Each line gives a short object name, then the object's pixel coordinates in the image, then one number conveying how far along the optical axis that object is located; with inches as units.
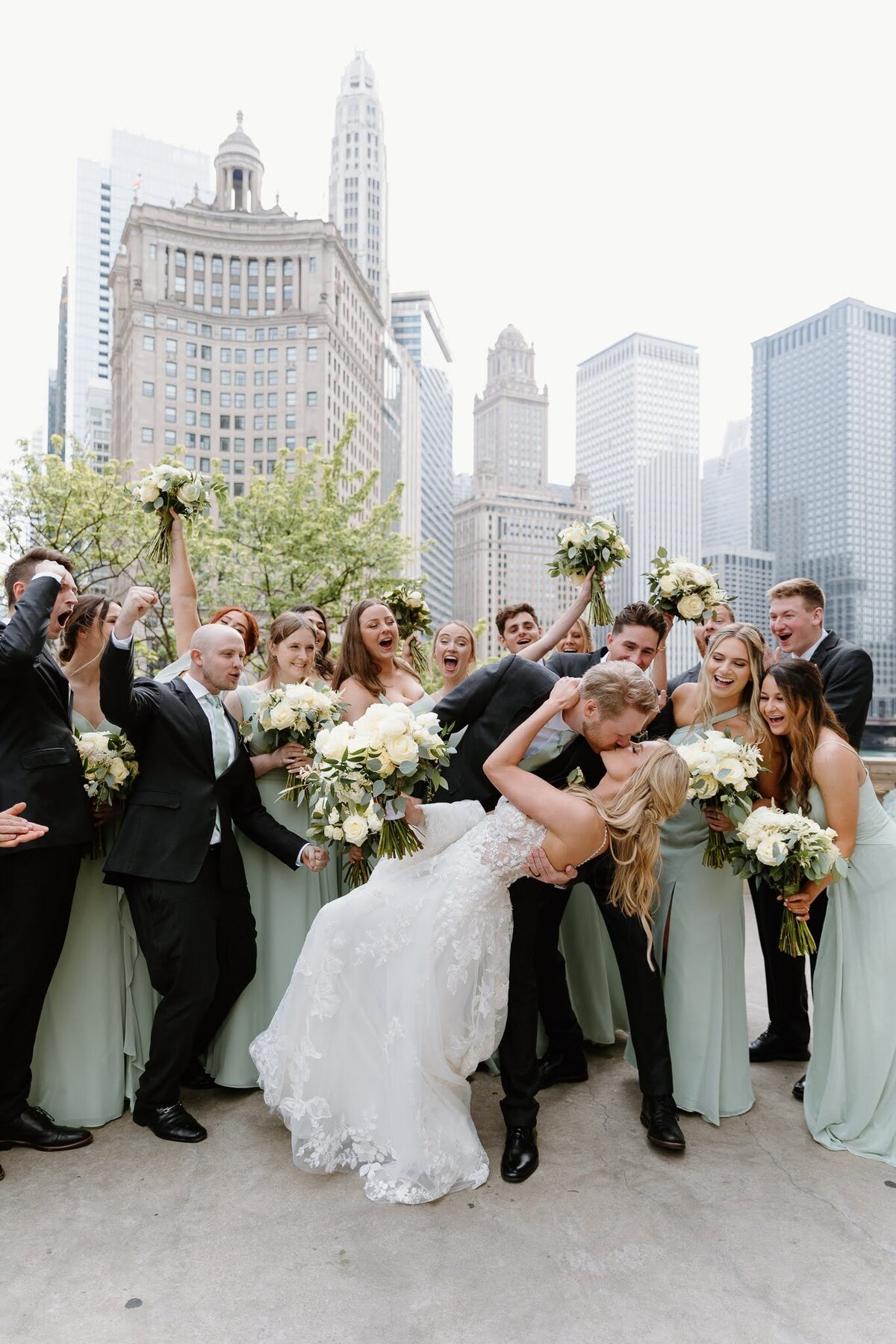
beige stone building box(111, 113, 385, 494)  3486.7
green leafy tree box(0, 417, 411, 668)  877.2
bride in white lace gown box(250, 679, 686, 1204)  136.7
